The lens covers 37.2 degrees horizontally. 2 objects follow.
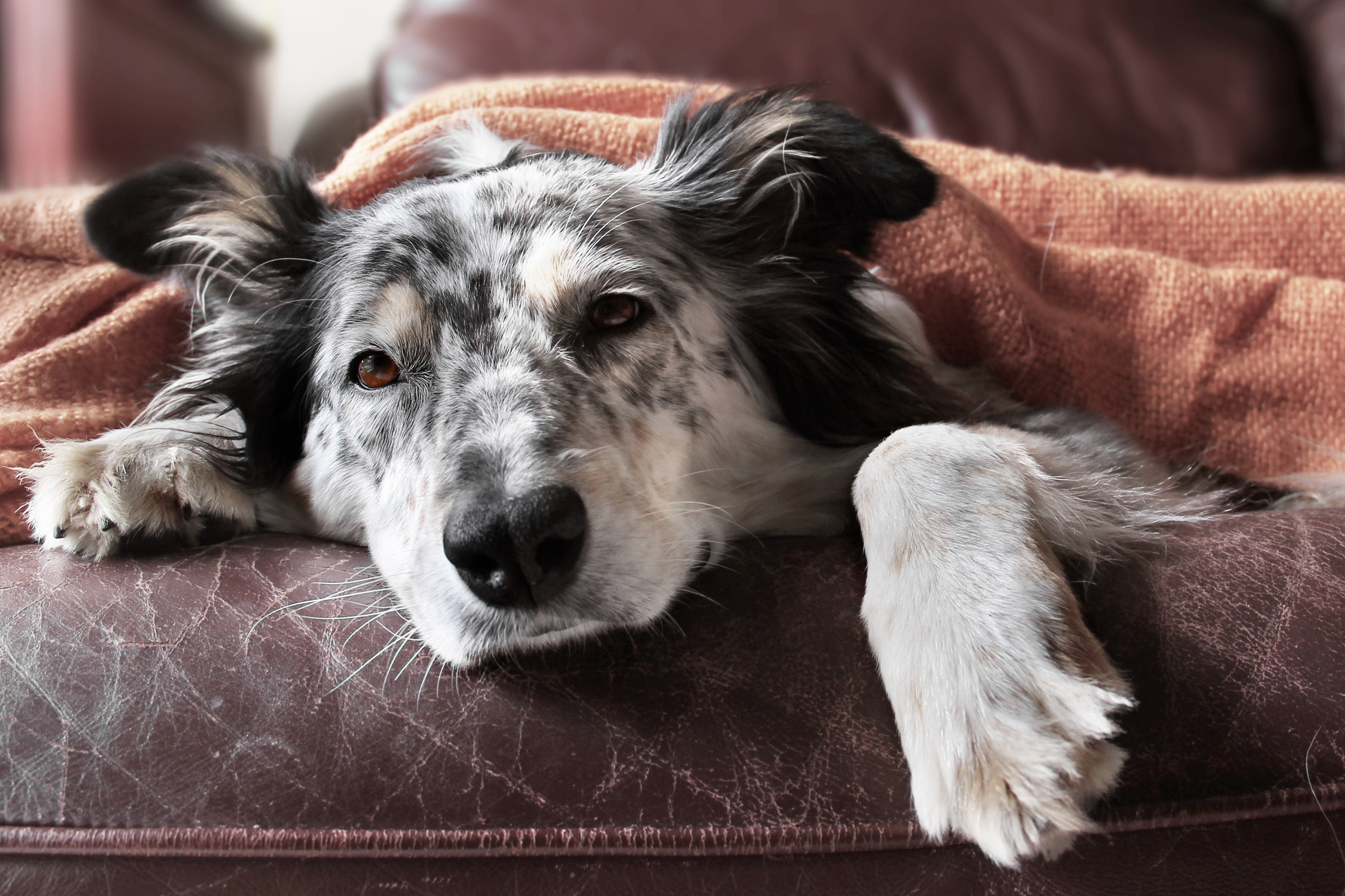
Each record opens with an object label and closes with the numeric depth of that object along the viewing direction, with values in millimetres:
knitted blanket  617
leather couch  463
